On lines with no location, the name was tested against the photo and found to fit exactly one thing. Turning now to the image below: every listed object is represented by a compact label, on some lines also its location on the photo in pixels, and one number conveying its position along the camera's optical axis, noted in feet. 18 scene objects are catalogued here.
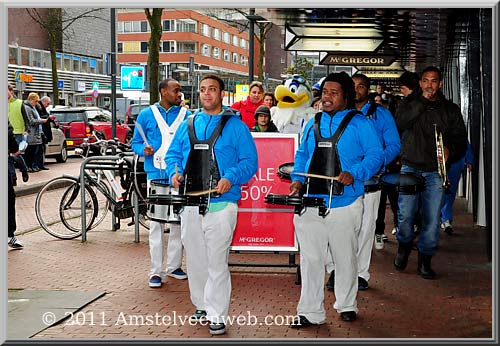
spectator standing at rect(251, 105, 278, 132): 31.53
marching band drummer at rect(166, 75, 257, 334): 20.57
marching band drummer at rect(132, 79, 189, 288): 26.86
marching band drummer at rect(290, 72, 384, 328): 21.24
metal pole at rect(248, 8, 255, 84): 66.90
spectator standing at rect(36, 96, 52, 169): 69.77
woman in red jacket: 37.78
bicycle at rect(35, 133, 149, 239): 34.18
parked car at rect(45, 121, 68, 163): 79.56
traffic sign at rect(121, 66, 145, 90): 63.87
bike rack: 33.58
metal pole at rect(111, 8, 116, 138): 60.03
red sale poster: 27.76
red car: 88.89
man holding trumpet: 27.04
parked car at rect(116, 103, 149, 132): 99.77
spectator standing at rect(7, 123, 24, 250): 31.63
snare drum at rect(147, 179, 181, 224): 25.63
